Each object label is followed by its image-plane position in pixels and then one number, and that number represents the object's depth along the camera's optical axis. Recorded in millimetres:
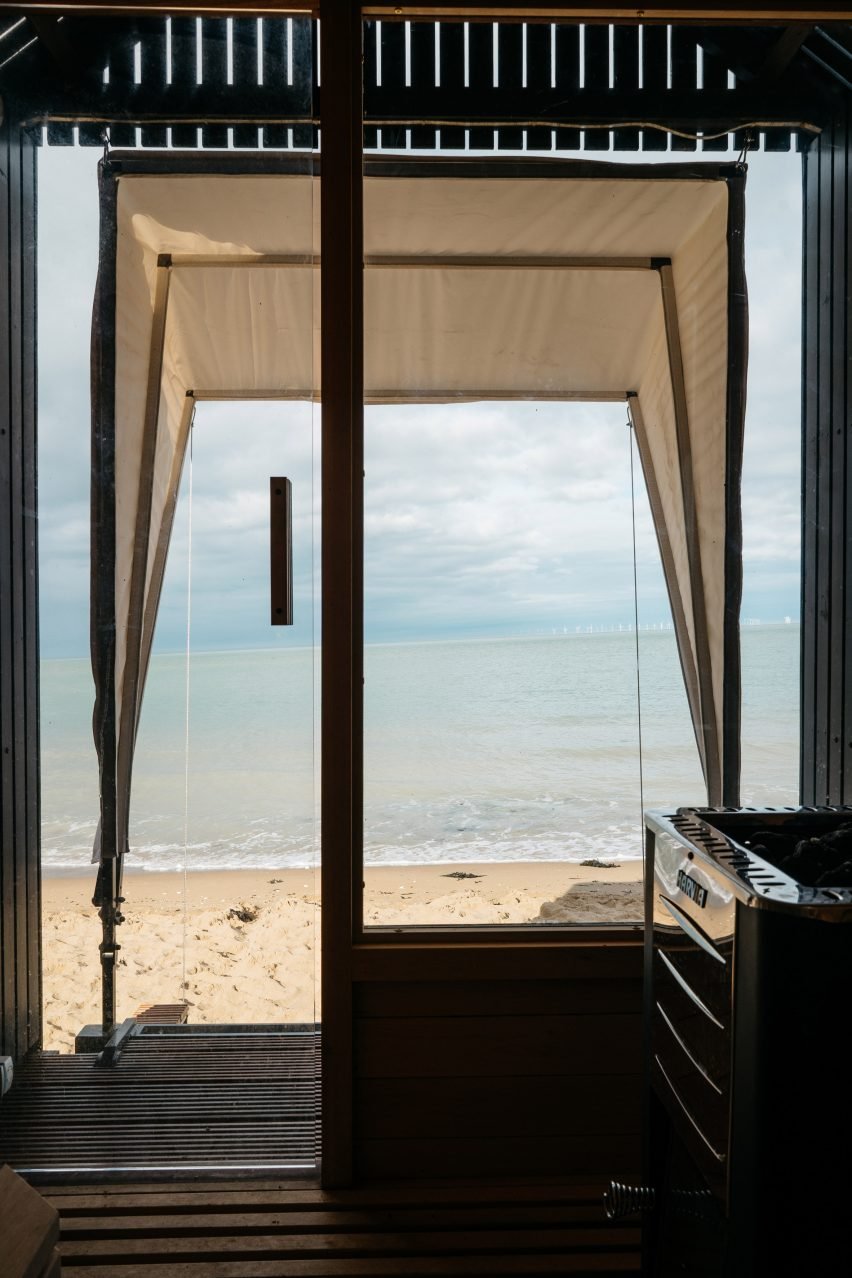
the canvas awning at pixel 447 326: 1913
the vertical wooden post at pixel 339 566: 1737
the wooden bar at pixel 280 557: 1863
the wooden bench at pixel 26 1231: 738
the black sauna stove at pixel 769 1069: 838
